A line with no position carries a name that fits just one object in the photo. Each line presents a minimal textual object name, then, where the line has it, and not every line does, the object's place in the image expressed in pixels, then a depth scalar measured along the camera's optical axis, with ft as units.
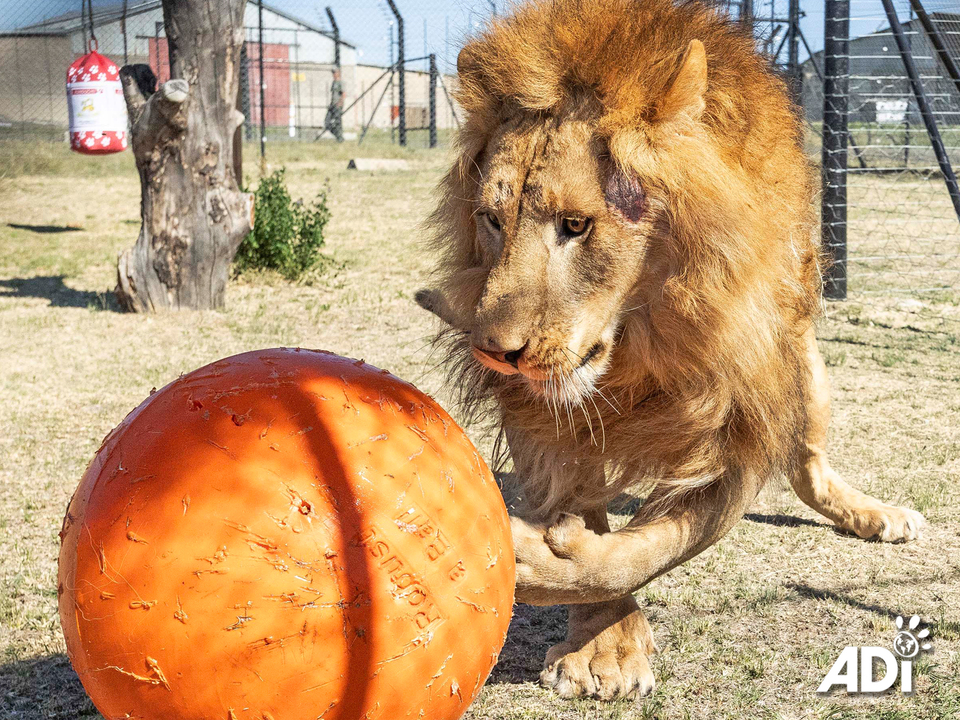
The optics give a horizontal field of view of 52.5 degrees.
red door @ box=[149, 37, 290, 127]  90.48
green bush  27.53
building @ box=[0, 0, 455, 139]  51.42
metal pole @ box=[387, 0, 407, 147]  64.55
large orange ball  5.70
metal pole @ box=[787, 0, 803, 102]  23.87
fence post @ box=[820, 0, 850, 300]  25.22
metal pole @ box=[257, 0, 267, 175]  49.33
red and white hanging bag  31.35
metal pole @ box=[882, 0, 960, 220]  22.80
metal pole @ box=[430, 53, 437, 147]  65.96
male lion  7.54
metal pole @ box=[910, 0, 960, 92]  21.94
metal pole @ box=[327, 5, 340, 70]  69.11
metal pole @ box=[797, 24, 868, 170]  29.49
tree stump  22.82
